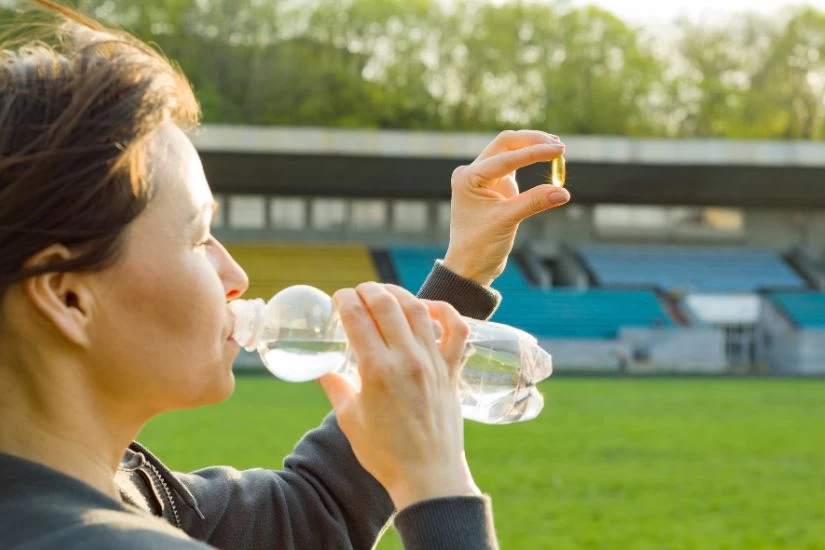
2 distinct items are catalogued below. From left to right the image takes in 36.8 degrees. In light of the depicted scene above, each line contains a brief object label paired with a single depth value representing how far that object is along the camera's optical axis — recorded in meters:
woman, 1.11
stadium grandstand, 29.62
